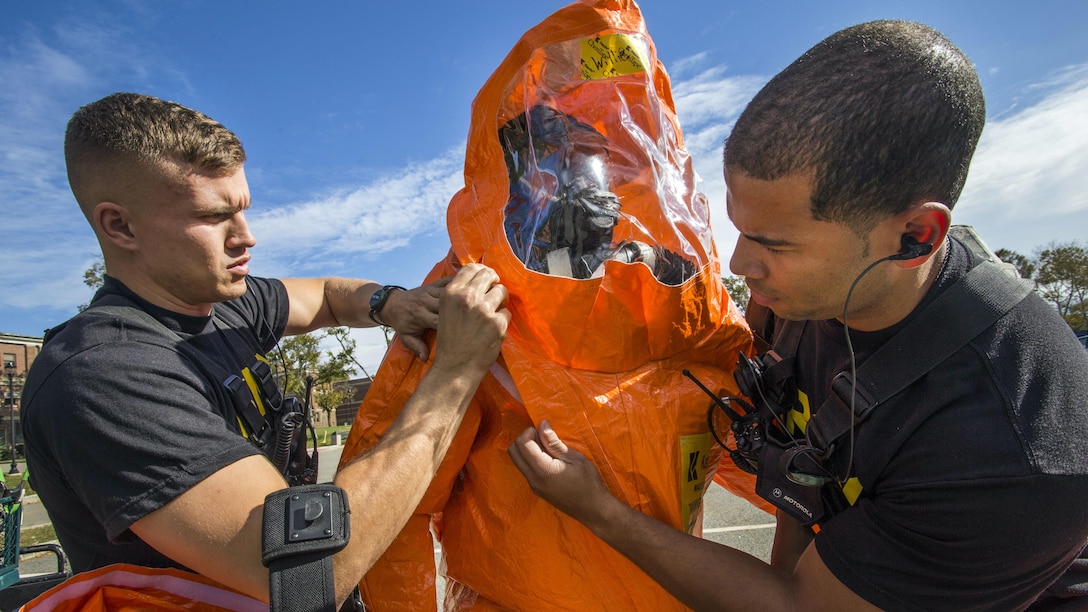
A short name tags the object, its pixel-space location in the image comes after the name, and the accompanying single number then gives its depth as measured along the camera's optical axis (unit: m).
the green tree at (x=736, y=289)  20.77
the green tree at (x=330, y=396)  31.86
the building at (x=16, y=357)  33.22
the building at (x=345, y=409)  37.50
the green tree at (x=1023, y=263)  26.76
